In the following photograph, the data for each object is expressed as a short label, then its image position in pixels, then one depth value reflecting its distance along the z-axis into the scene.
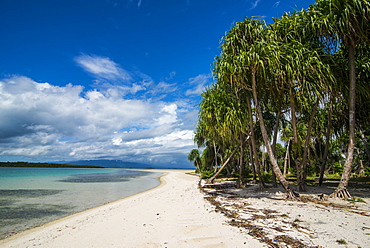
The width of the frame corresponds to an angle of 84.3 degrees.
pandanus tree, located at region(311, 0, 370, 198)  8.21
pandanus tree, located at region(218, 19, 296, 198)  8.98
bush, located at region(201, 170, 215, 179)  26.37
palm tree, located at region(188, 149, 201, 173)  47.72
